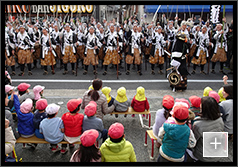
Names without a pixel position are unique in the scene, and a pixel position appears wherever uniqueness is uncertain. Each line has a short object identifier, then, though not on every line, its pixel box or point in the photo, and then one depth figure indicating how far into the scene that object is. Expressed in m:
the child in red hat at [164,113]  3.46
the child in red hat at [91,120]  3.37
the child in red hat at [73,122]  3.43
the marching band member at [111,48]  8.77
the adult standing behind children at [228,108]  3.71
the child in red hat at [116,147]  2.62
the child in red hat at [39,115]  3.54
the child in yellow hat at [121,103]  4.52
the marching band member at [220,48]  8.69
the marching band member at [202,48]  8.73
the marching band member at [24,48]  8.34
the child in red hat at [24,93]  4.28
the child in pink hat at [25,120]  3.47
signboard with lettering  18.46
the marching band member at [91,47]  8.66
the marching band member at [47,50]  8.58
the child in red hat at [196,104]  3.57
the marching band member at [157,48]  8.84
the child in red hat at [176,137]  2.68
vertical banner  8.06
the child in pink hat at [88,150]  2.57
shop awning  14.45
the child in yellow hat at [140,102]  4.48
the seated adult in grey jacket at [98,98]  4.12
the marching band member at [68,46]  8.84
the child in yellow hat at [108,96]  4.55
